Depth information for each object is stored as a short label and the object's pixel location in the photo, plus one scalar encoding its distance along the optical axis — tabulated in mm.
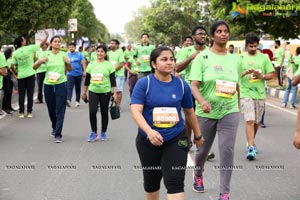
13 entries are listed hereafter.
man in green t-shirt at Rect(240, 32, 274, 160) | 7461
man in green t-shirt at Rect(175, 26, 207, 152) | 6508
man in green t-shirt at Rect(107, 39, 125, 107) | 13586
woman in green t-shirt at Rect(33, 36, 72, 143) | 9138
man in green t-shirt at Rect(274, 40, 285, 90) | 17073
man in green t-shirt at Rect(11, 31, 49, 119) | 12000
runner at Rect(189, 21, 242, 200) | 5383
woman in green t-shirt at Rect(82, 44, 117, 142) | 9074
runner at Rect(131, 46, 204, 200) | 4328
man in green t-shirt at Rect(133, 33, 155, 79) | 13742
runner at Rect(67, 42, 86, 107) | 14953
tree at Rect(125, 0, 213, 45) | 35156
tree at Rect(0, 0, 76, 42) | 25016
